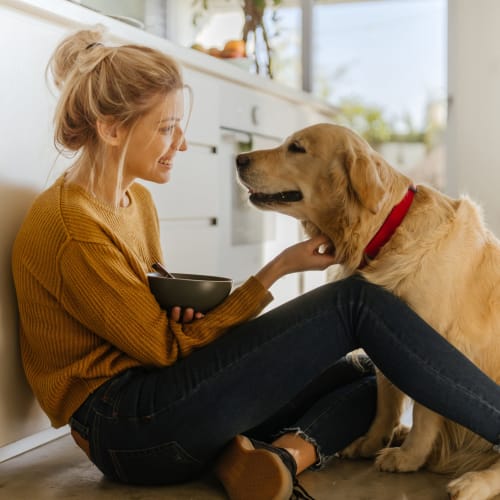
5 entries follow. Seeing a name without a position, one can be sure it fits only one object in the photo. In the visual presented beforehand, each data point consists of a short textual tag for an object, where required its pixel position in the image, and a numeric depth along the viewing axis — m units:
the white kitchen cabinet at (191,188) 2.23
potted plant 3.01
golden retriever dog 1.62
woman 1.43
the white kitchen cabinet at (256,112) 2.55
